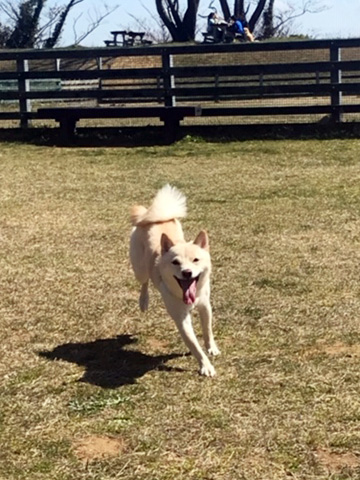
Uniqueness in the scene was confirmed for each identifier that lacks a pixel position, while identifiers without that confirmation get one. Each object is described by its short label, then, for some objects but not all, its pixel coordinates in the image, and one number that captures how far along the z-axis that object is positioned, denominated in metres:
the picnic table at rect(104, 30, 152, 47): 28.53
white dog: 3.62
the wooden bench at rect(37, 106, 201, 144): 11.88
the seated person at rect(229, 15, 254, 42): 24.77
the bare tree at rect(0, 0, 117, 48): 33.22
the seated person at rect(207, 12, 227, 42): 24.89
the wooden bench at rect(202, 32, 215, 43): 25.52
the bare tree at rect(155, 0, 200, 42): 31.27
